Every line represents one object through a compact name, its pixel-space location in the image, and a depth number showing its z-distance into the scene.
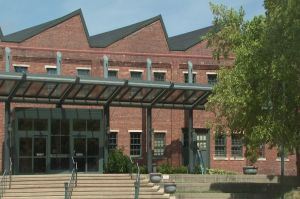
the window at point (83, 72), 43.34
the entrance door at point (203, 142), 44.78
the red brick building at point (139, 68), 42.69
